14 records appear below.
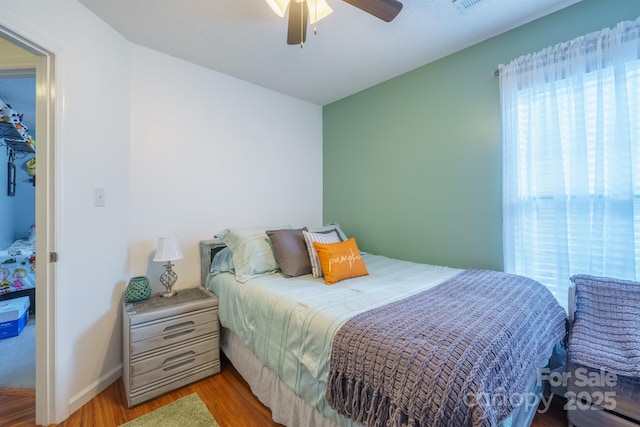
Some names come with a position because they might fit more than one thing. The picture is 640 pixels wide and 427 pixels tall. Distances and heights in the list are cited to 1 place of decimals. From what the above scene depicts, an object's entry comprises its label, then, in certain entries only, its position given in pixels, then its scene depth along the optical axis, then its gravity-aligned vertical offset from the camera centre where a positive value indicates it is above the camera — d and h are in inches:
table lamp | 76.9 -11.5
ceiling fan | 53.3 +43.5
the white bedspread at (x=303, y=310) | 48.3 -20.8
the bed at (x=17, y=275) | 114.3 -24.7
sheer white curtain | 59.9 +13.5
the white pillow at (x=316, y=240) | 80.2 -8.6
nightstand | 64.5 -33.7
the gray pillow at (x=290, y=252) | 81.0 -11.8
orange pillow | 75.1 -13.8
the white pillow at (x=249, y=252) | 80.0 -11.4
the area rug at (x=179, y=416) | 58.7 -46.3
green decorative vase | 74.5 -20.8
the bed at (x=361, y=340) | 34.3 -21.2
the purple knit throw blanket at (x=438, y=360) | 32.4 -21.0
